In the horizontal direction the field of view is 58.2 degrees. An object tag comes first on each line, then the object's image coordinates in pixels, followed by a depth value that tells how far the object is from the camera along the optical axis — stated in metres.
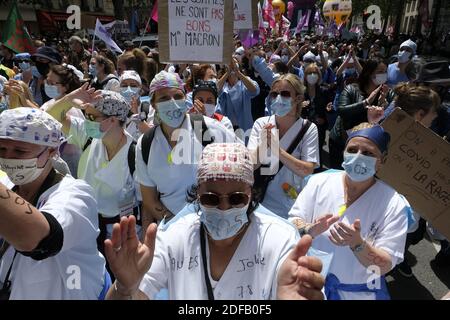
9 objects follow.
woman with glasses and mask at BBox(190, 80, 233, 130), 4.12
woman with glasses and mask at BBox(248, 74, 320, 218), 3.09
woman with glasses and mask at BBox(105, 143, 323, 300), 1.69
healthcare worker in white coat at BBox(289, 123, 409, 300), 2.07
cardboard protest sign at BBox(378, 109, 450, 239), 2.29
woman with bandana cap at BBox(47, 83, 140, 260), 3.03
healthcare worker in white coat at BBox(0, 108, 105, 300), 1.51
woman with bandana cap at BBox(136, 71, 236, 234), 2.81
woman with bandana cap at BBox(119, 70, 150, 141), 3.85
